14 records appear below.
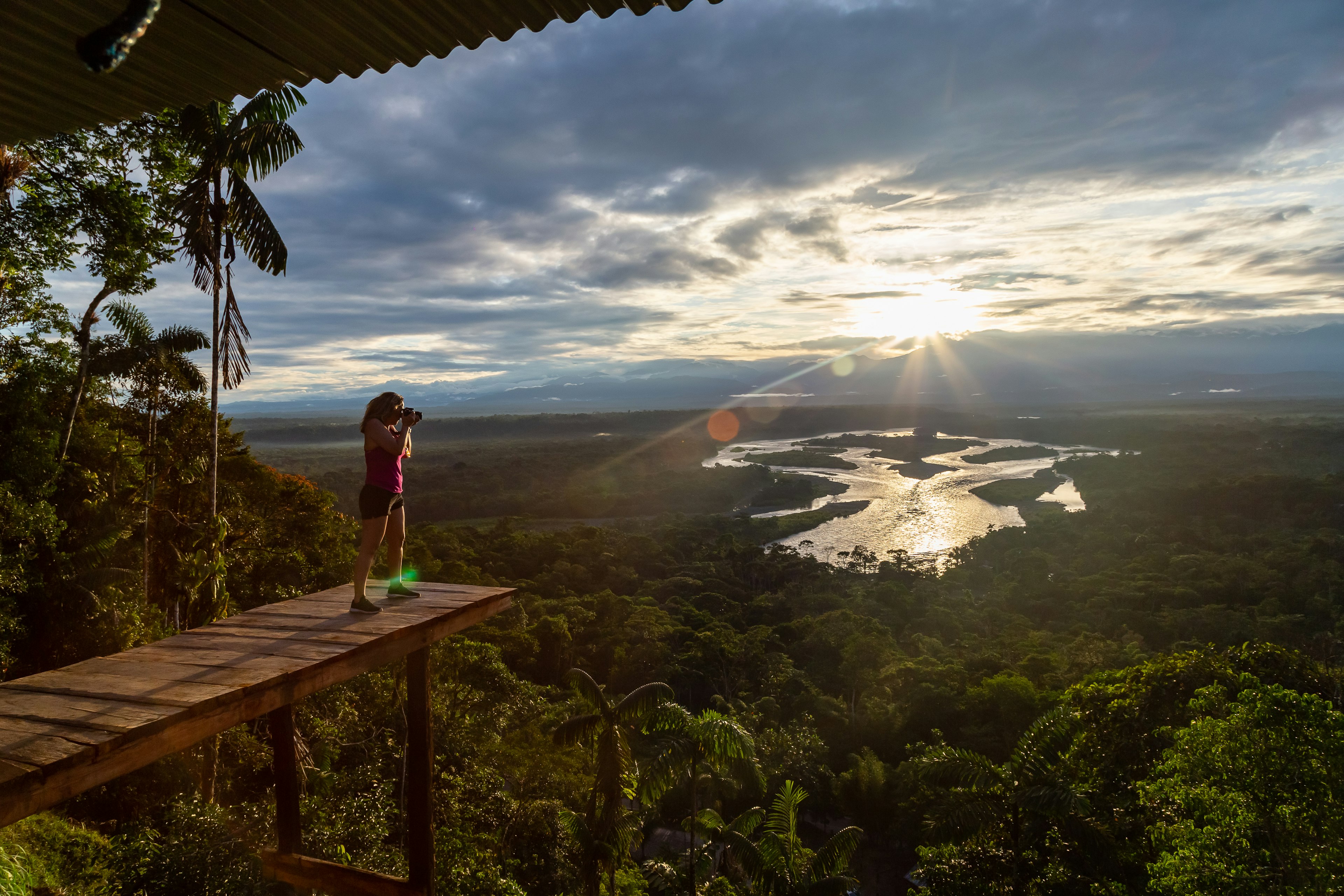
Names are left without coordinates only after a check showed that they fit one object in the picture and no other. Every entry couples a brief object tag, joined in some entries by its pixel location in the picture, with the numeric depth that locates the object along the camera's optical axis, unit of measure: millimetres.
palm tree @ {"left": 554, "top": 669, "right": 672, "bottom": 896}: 9977
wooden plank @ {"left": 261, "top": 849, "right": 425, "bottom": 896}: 5762
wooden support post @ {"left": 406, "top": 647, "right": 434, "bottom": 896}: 5426
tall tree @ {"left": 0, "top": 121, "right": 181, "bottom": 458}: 9016
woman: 4383
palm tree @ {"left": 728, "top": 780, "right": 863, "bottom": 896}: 11297
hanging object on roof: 1038
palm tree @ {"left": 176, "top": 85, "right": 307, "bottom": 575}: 8594
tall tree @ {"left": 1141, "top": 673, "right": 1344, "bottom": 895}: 8102
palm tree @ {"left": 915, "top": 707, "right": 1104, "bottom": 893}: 10422
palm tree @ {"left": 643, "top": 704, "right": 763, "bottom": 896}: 10281
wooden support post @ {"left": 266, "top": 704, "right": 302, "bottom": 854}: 5855
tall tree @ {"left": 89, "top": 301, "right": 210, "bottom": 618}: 11203
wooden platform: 2564
